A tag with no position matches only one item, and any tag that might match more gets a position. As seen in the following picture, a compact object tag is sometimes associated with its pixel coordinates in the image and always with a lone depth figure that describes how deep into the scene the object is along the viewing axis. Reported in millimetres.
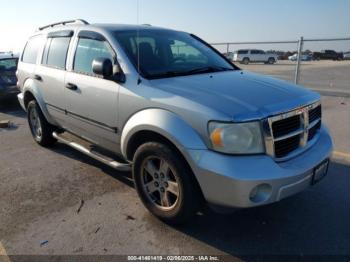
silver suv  2832
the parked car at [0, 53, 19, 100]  9664
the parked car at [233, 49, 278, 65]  41344
